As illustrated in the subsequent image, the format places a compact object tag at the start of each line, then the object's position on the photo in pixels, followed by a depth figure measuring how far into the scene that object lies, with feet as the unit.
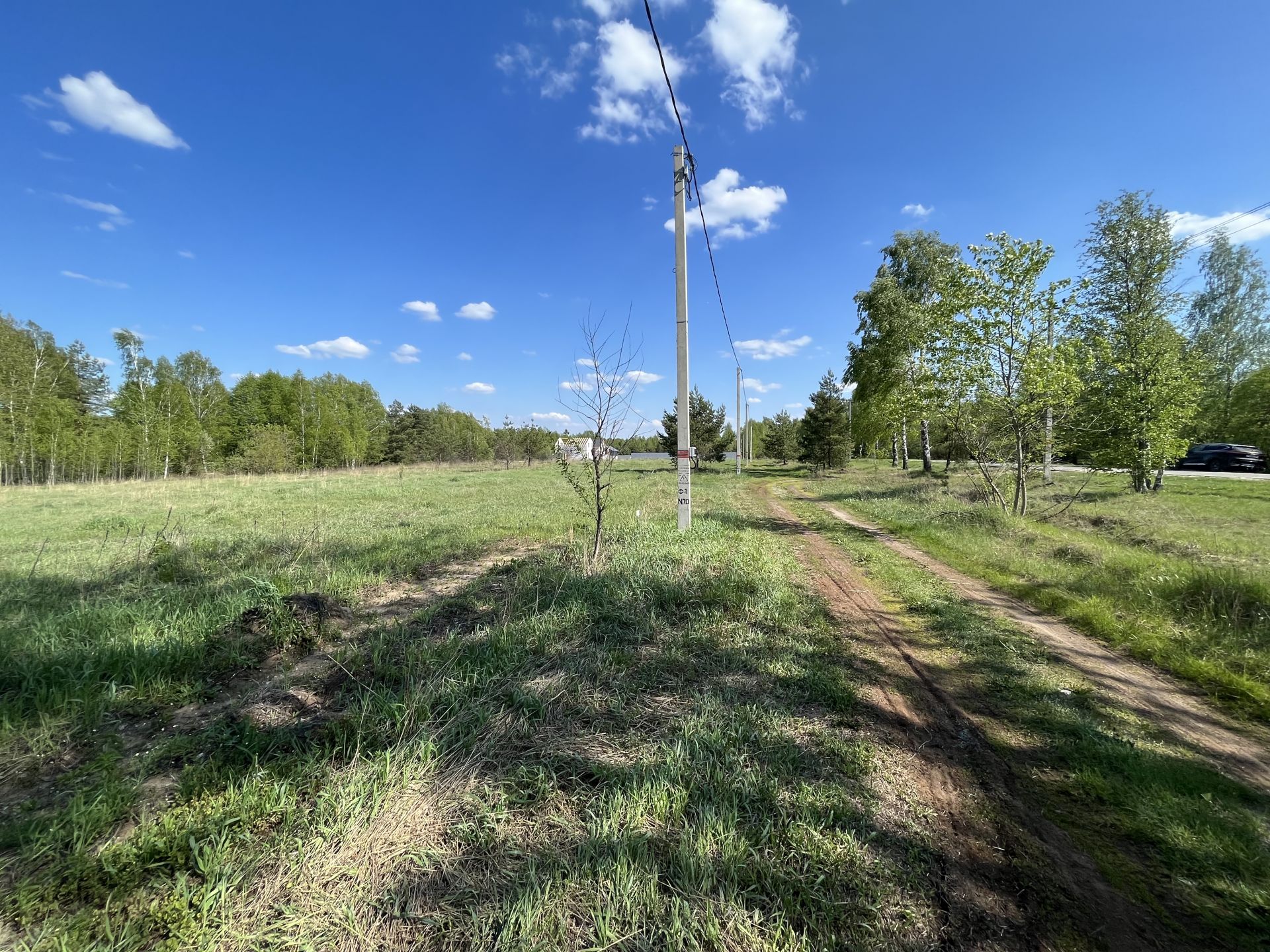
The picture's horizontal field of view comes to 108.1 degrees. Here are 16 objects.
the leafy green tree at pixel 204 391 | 153.07
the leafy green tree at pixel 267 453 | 135.64
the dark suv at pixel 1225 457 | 84.07
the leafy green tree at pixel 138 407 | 119.44
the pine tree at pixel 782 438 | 150.82
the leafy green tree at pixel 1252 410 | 71.56
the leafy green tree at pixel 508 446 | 182.09
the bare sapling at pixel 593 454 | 23.93
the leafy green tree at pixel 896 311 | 80.79
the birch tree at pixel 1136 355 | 47.47
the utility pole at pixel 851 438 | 107.45
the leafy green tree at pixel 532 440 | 177.47
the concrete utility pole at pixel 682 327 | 30.37
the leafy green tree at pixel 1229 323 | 90.33
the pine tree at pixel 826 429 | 102.78
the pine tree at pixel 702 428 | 118.93
